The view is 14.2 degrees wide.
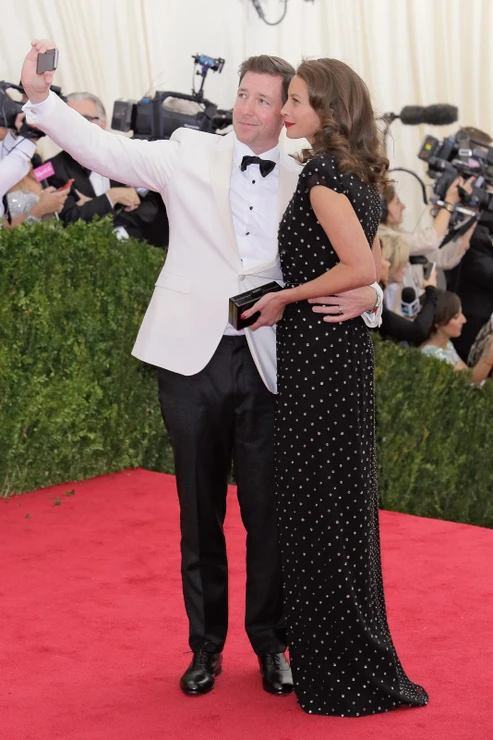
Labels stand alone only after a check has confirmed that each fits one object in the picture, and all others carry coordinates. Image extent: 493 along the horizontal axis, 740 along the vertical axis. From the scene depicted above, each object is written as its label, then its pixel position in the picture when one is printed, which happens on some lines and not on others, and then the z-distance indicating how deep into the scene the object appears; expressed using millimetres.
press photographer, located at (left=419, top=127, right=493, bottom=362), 12650
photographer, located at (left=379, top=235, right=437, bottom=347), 11212
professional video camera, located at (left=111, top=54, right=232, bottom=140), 10263
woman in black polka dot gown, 4664
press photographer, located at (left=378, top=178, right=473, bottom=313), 11599
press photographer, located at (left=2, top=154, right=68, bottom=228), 9343
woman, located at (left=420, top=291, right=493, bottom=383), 11168
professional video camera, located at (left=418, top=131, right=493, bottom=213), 12628
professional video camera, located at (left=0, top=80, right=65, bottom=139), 9204
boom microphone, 15504
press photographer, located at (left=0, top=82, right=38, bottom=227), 8978
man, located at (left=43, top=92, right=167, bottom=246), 10080
